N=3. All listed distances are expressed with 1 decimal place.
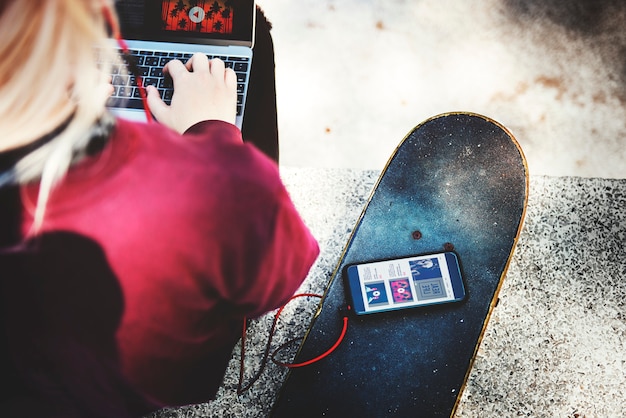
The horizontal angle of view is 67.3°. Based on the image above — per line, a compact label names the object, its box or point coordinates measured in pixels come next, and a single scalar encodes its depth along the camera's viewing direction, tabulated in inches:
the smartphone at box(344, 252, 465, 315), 45.0
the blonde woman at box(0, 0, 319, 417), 21.2
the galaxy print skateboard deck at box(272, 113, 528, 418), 45.1
